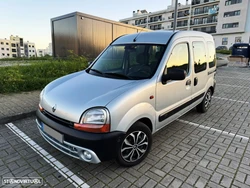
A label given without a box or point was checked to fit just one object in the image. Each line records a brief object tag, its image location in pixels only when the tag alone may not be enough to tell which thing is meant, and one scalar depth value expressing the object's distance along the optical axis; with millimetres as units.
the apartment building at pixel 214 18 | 41281
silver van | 2061
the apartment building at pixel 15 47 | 79812
